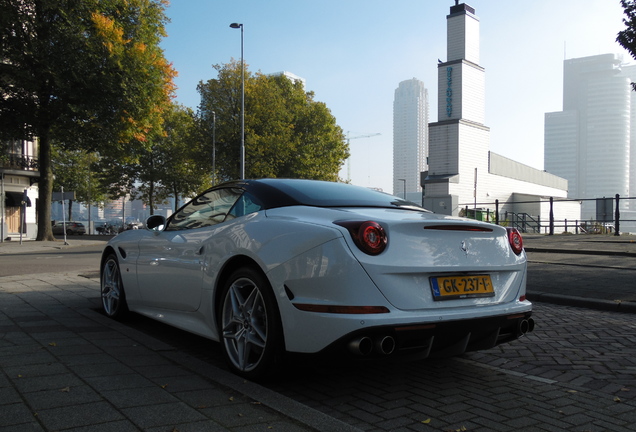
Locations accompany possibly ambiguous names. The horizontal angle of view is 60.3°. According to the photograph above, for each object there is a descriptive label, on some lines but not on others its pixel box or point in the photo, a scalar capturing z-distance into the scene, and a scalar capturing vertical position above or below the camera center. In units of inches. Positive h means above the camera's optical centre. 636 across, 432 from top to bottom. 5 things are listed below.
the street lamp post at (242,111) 1246.9 +244.0
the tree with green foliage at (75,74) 889.5 +233.5
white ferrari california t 117.5 -14.2
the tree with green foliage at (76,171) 1910.7 +154.4
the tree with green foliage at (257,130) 1398.9 +228.9
